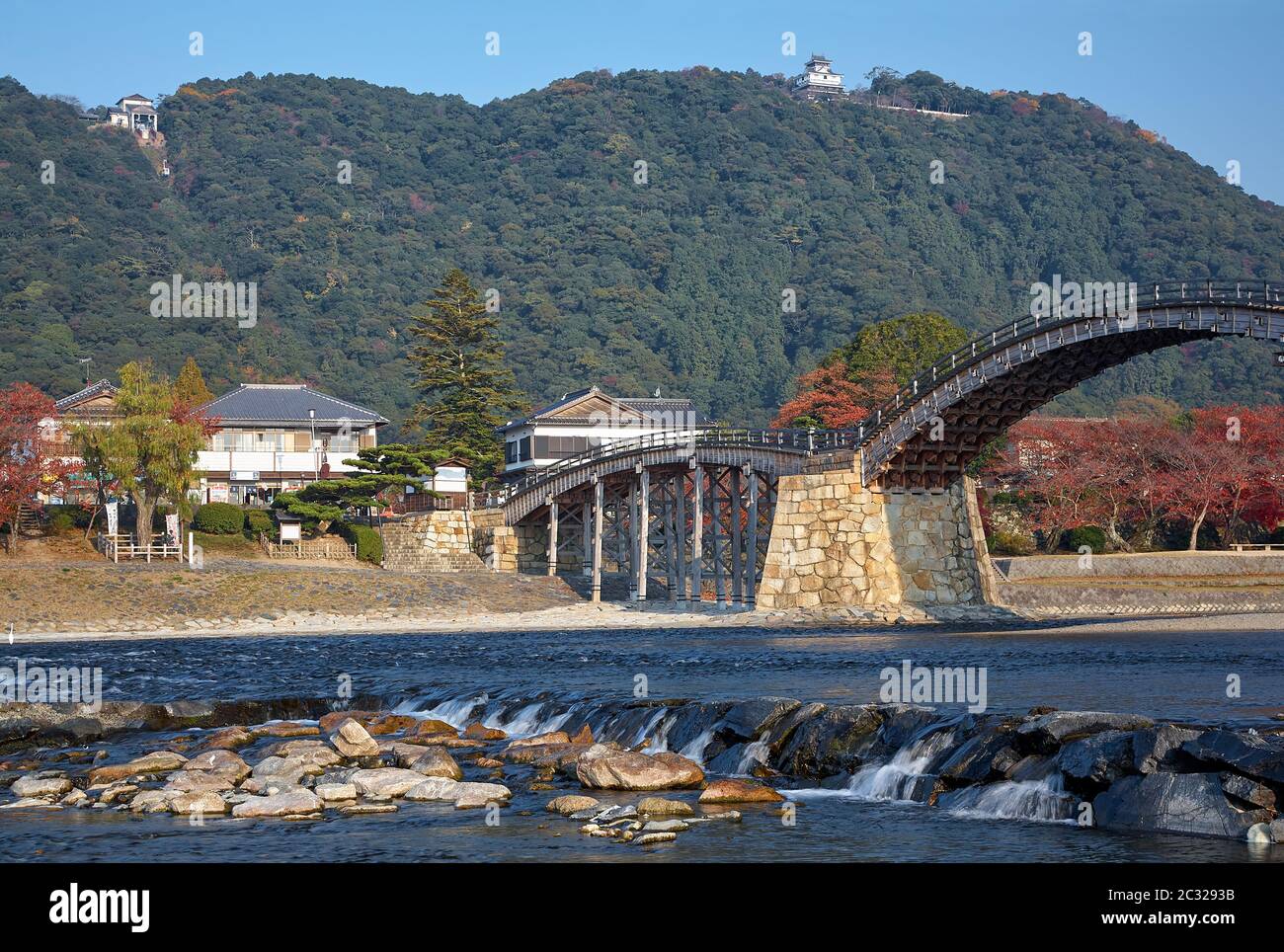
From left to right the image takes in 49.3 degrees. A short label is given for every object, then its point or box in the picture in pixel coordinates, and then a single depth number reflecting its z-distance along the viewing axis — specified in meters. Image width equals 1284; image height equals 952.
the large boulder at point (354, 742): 23.08
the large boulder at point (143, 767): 20.94
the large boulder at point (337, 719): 25.97
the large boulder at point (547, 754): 21.81
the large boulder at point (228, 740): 24.30
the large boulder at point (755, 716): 22.25
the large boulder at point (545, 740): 23.44
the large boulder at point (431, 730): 25.69
